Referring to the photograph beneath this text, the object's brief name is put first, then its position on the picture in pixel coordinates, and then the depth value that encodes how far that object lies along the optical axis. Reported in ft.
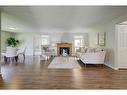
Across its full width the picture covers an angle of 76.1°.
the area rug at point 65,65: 11.60
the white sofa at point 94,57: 12.41
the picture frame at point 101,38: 13.69
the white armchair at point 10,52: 14.70
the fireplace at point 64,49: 23.08
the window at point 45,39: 23.31
